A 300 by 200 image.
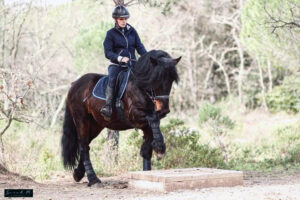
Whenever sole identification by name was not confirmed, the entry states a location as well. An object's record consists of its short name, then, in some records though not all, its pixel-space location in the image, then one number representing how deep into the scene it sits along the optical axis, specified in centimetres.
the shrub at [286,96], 4469
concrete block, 1385
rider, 1644
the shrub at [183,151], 2111
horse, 1491
